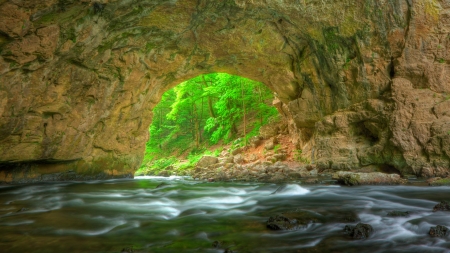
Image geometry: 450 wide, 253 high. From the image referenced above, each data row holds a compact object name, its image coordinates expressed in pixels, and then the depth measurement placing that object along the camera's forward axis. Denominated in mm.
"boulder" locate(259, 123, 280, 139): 17953
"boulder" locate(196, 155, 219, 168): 16639
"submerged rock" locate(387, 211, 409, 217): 4808
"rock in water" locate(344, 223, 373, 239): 3785
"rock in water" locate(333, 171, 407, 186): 8359
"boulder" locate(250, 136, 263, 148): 17694
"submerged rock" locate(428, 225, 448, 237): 3717
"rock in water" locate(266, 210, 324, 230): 4271
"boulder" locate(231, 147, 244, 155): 17797
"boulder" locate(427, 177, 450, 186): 7710
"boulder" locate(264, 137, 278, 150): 16625
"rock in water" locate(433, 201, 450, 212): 5014
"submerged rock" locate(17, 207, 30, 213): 5734
